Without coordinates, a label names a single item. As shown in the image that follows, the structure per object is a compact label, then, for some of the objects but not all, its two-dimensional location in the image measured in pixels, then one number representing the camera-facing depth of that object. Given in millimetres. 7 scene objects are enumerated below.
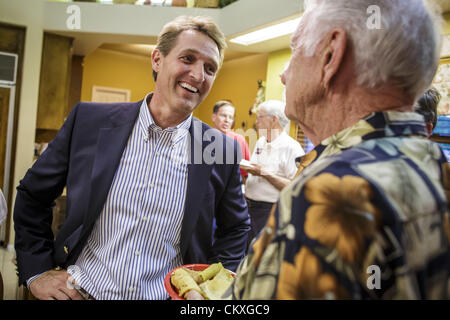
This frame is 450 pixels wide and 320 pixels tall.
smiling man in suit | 1190
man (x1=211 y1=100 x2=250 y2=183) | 4273
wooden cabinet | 4930
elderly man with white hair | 467
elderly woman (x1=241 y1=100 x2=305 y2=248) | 3094
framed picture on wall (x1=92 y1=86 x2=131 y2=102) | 7211
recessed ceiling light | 4090
